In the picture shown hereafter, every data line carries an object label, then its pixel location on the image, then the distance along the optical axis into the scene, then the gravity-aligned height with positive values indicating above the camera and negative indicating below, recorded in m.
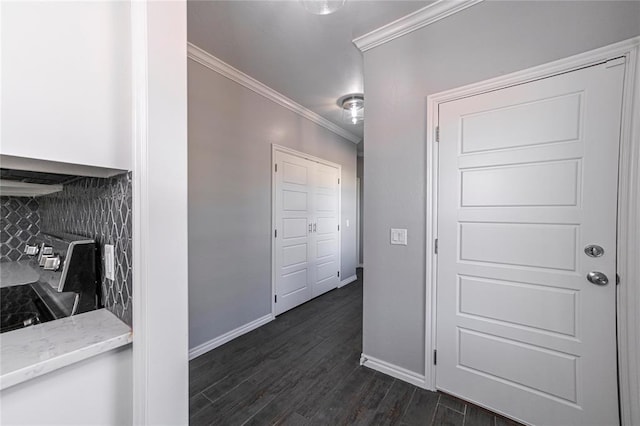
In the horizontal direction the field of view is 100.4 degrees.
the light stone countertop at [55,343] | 0.64 -0.38
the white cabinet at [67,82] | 0.66 +0.34
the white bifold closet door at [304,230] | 3.29 -0.31
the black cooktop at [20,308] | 1.07 -0.45
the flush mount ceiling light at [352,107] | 3.28 +1.32
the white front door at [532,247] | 1.39 -0.23
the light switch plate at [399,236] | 2.04 -0.22
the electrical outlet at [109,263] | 0.93 -0.20
